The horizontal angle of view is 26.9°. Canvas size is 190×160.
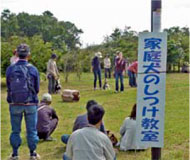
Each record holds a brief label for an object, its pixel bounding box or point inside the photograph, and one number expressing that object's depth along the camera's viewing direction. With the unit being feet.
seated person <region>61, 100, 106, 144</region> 17.41
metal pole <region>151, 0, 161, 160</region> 13.30
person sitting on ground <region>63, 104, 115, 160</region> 11.44
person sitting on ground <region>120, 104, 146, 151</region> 20.17
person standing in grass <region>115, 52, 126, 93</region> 41.81
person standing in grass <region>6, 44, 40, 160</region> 17.22
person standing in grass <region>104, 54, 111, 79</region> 58.80
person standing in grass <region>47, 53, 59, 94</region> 41.30
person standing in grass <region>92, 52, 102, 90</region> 45.78
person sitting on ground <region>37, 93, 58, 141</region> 22.15
